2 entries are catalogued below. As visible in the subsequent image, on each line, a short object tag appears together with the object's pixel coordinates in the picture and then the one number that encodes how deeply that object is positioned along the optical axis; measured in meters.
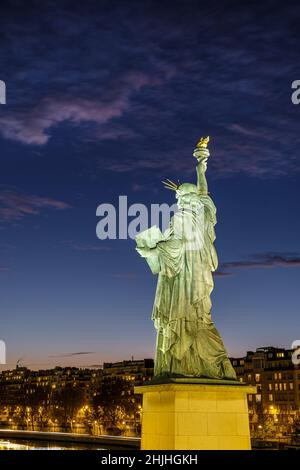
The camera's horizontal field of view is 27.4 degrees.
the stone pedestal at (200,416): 17.16
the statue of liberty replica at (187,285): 18.50
